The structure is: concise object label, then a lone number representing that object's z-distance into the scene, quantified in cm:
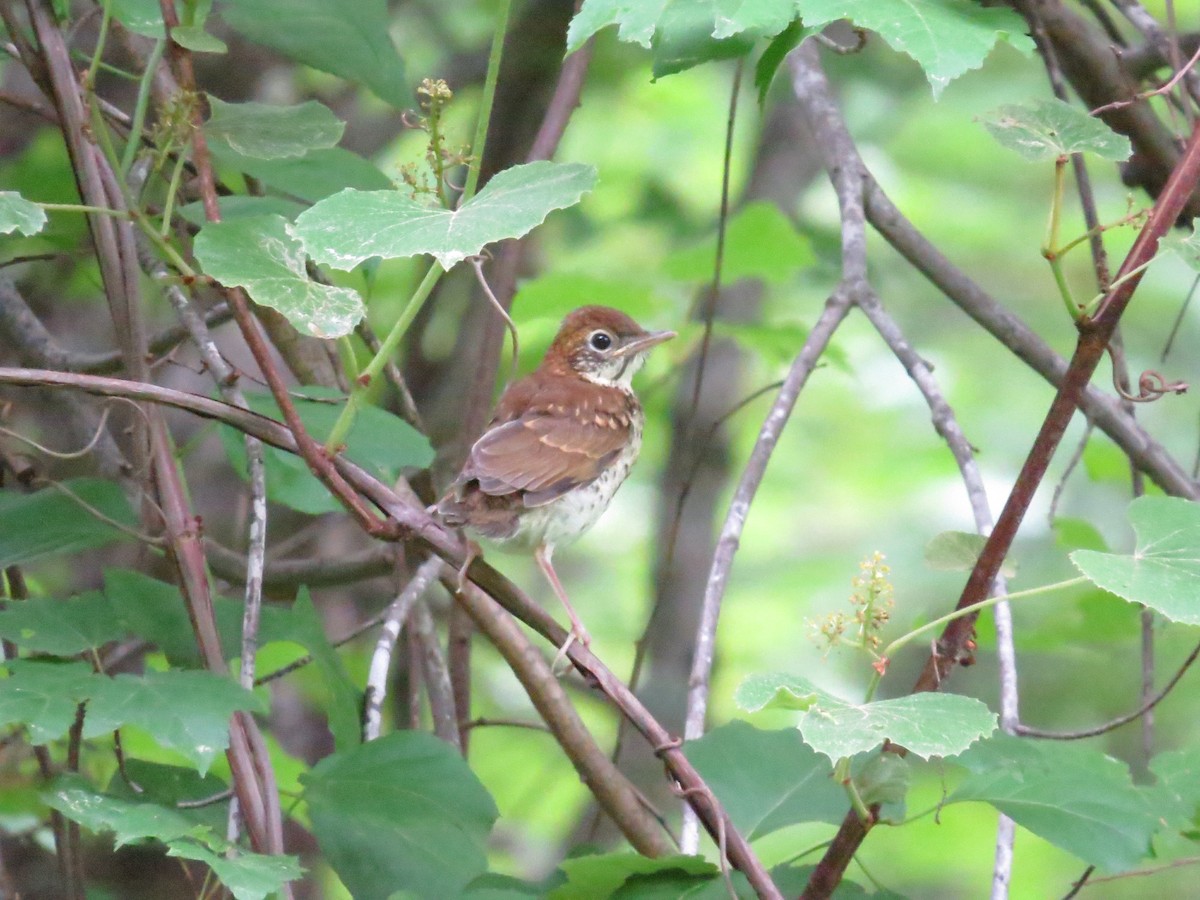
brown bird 552
